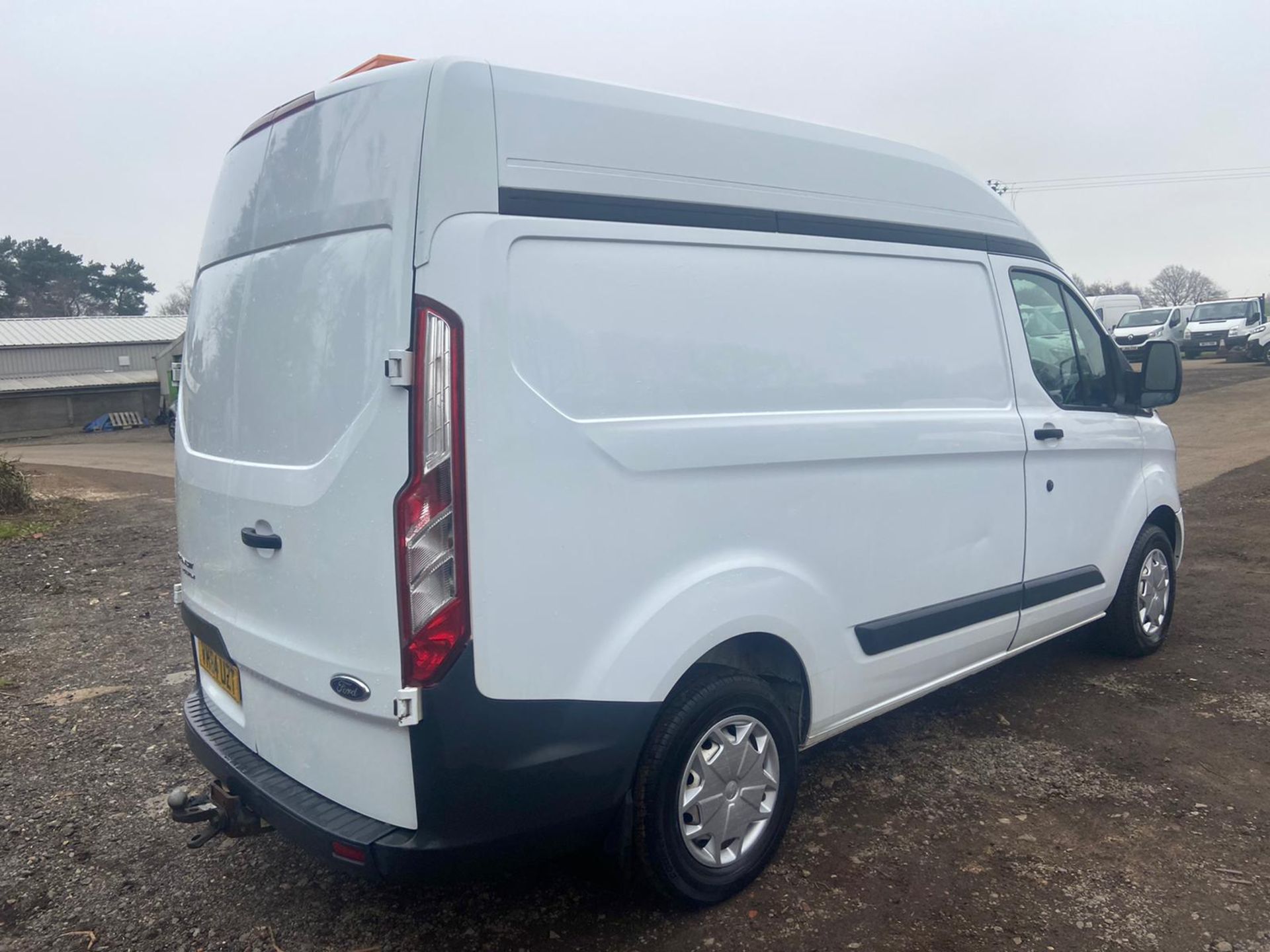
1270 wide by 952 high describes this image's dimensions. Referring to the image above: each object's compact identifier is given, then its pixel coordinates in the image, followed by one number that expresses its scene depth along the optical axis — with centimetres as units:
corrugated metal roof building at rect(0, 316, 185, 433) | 3538
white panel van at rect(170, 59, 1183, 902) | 229
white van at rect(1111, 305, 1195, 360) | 2731
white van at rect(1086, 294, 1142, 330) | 3170
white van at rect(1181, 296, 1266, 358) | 2817
